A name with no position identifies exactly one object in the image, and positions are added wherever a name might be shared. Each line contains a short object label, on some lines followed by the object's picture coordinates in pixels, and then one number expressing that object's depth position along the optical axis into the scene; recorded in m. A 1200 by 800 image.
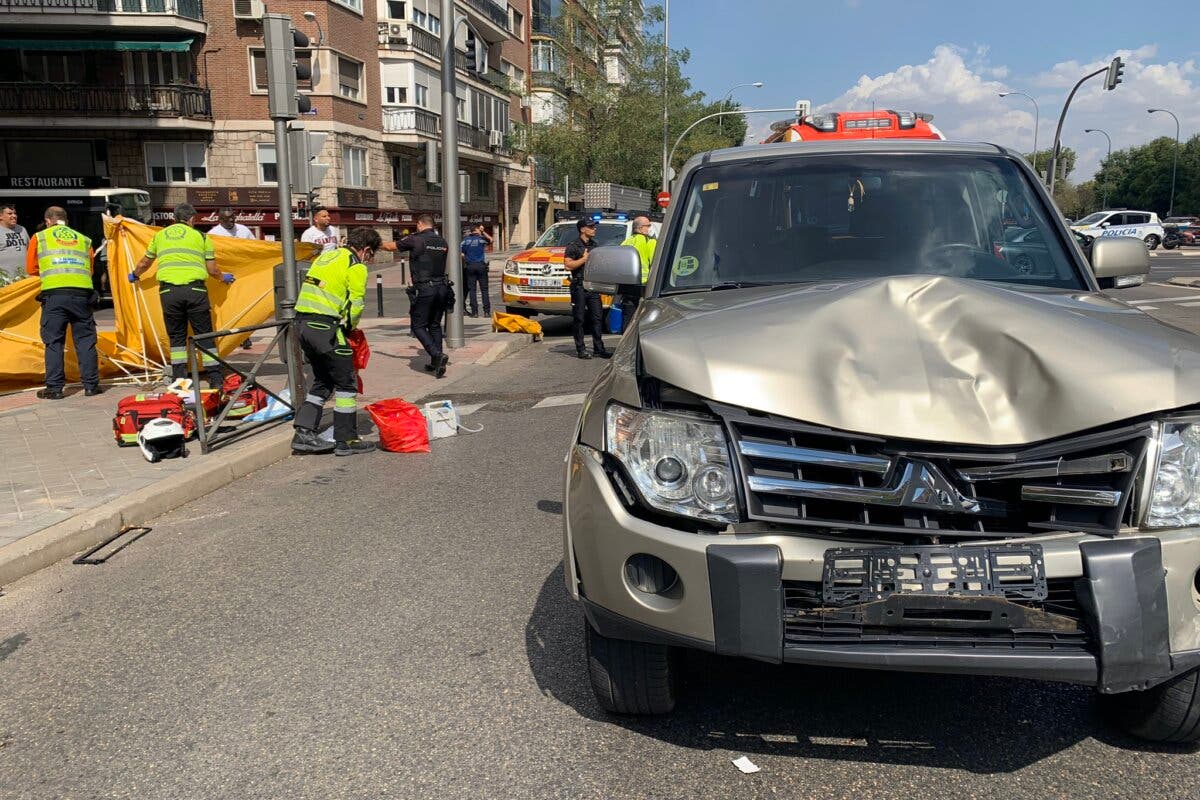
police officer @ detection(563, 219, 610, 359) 12.98
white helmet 6.80
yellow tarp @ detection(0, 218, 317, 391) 9.87
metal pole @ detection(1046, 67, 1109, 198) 35.89
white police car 44.56
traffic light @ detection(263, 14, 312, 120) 8.23
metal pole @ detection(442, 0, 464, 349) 13.71
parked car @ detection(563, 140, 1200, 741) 2.42
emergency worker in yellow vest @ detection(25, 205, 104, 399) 9.37
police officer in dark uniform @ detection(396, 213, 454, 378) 11.31
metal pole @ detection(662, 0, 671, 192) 40.53
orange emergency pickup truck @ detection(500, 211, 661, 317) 15.76
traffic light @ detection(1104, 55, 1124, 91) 33.28
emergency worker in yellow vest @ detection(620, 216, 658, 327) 11.13
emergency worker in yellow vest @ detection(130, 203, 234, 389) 9.12
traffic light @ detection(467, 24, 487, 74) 14.05
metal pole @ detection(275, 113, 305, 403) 8.10
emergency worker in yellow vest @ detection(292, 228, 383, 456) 7.13
